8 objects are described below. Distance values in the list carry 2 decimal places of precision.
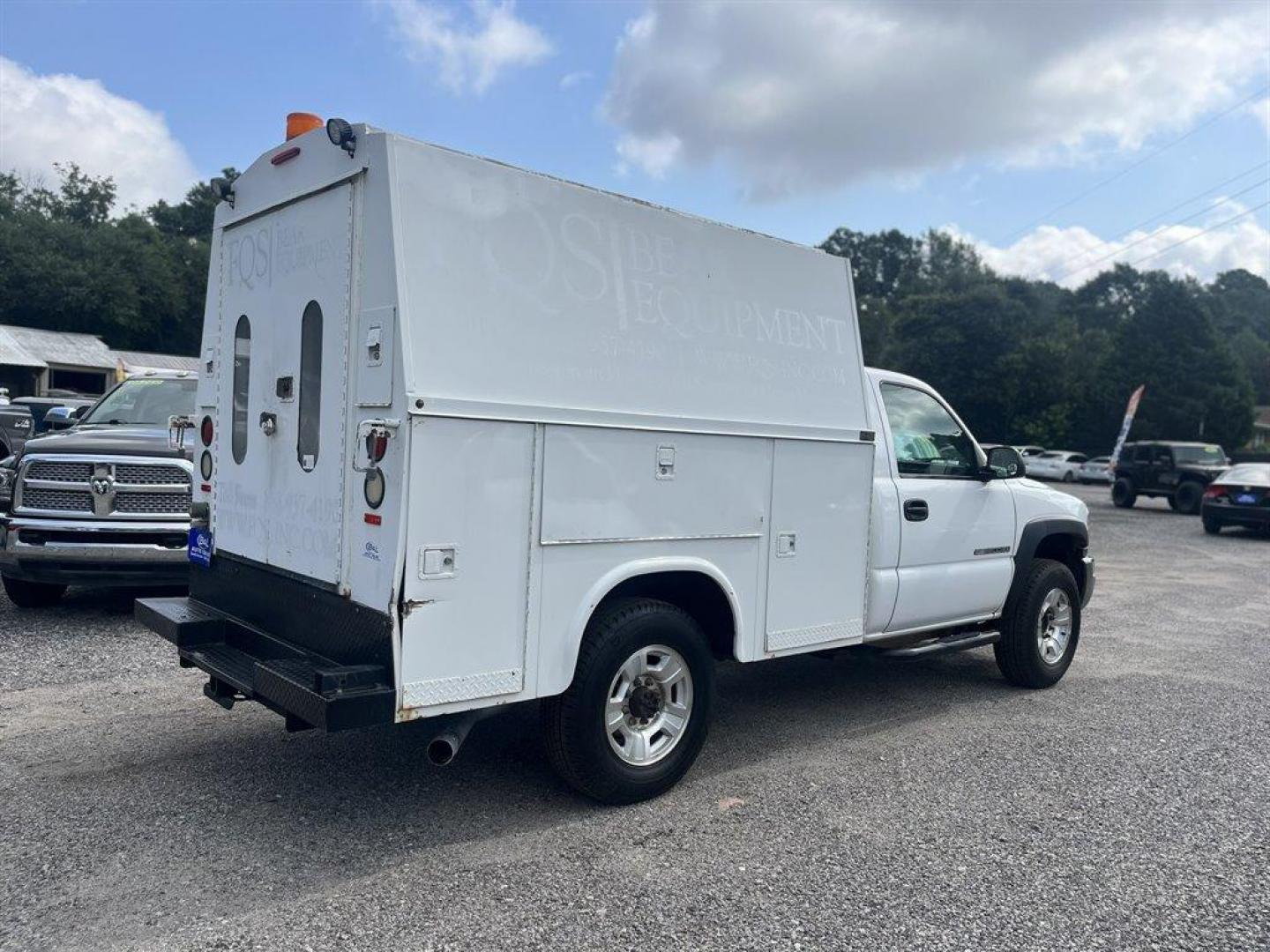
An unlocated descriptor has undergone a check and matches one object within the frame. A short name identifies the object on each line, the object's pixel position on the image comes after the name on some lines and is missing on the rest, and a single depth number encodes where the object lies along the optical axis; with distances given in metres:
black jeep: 25.30
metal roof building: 46.91
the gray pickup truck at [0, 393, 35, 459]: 16.27
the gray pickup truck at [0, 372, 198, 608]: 7.29
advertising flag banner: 28.92
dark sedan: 19.27
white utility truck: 3.80
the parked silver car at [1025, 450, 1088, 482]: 42.69
